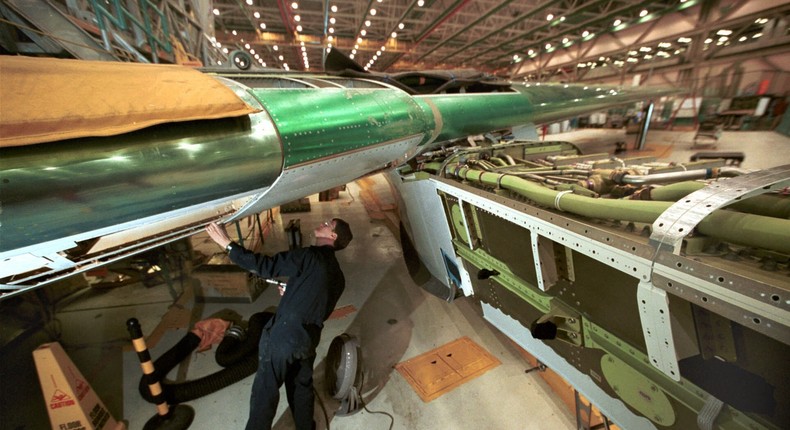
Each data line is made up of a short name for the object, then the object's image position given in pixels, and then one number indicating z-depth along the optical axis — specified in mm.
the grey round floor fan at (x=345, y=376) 3047
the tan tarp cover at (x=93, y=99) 1295
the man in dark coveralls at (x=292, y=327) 2643
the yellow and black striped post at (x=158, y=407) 2742
